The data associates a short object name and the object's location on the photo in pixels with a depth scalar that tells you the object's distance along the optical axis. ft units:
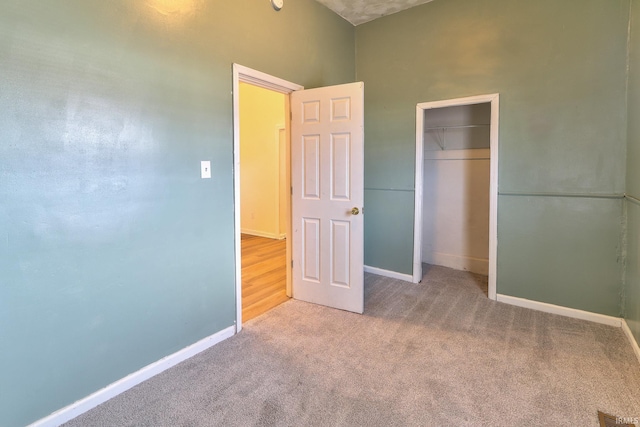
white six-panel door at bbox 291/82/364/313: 9.18
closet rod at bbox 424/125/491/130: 13.19
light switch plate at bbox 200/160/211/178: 7.46
